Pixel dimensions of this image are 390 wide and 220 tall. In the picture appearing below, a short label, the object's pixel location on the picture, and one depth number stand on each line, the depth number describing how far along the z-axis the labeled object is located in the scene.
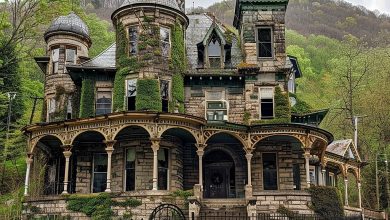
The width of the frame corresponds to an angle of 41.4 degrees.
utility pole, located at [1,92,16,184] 32.66
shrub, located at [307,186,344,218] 25.15
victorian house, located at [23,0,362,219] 24.67
